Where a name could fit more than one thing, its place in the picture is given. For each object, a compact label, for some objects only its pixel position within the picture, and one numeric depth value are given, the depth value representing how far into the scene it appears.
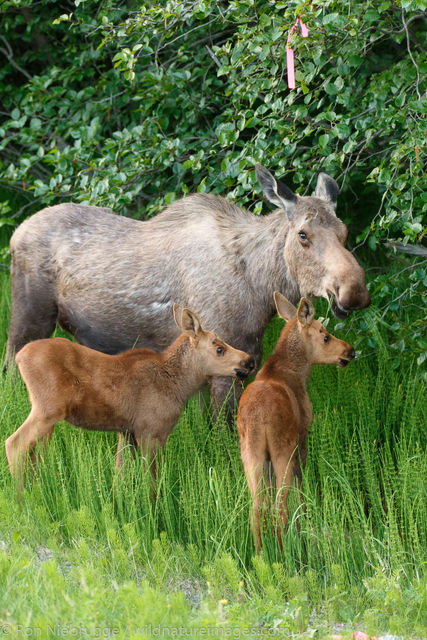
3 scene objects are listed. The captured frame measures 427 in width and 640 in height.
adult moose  11.09
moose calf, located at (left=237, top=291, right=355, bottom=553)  9.14
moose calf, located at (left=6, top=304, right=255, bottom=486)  10.10
